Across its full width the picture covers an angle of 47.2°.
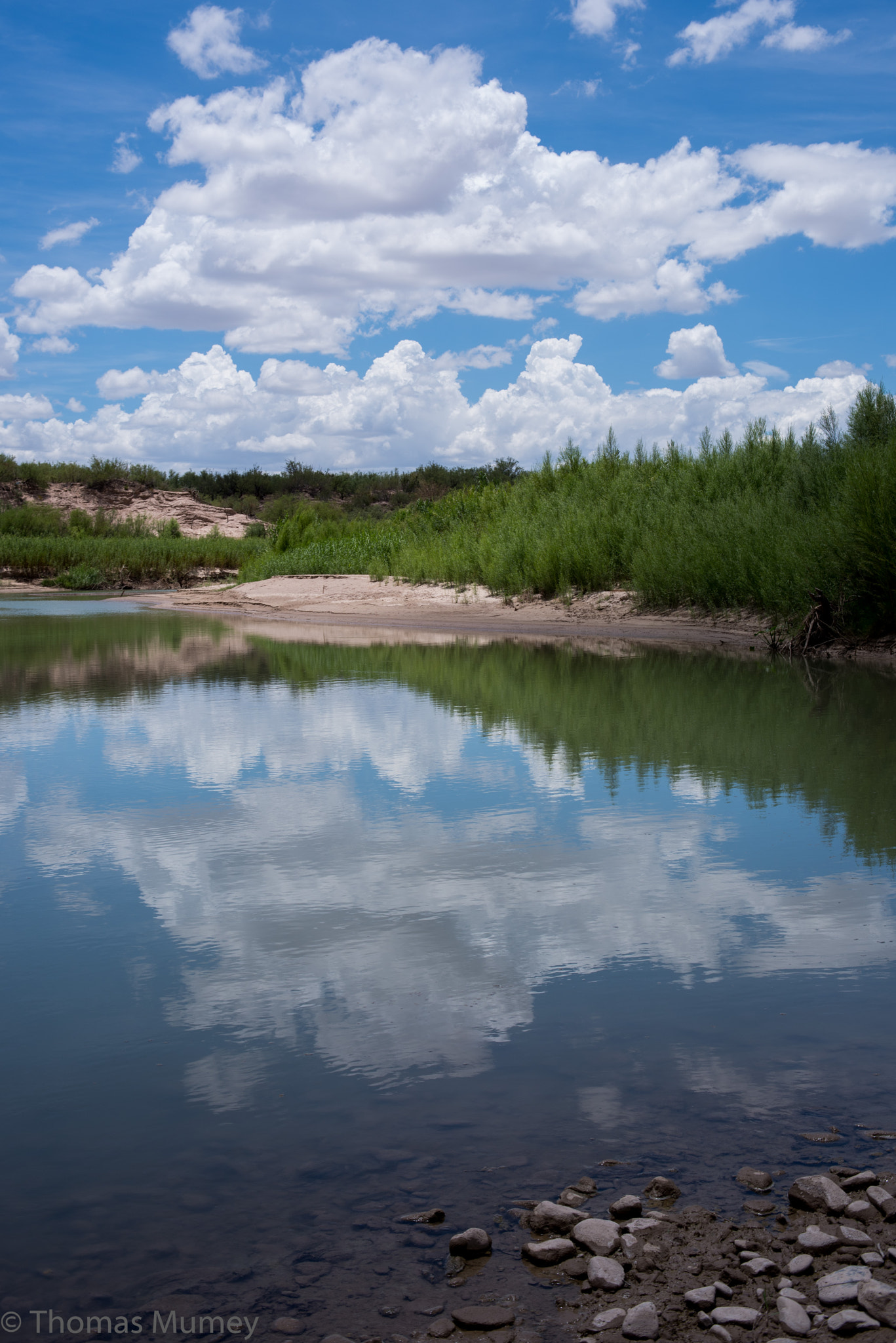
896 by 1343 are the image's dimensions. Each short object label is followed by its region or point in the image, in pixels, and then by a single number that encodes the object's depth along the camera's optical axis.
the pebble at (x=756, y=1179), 2.50
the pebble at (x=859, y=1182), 2.47
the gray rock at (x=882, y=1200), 2.37
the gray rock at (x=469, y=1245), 2.29
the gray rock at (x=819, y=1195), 2.38
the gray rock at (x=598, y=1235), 2.27
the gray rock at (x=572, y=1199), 2.44
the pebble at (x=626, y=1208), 2.38
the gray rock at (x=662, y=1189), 2.47
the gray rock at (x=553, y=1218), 2.35
